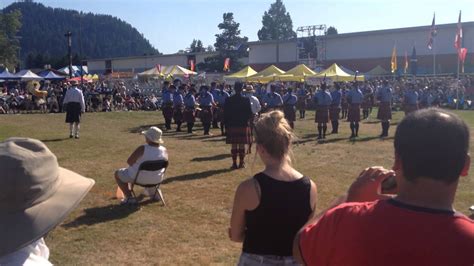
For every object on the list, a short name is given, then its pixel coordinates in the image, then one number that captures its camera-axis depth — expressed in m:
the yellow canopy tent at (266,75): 31.66
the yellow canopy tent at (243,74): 32.75
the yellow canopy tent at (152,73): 39.48
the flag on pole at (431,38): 32.80
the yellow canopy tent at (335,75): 29.27
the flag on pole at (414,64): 38.91
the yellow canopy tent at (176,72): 37.09
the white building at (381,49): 43.38
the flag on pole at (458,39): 25.88
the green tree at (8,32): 58.91
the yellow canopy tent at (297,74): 30.64
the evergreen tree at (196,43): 122.90
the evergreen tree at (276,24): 97.88
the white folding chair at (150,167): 7.67
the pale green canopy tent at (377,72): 41.12
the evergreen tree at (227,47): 67.19
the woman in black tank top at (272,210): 3.23
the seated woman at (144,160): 7.68
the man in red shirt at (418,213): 1.77
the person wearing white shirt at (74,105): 16.50
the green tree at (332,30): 98.82
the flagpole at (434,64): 40.47
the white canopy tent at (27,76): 39.76
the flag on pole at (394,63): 36.16
